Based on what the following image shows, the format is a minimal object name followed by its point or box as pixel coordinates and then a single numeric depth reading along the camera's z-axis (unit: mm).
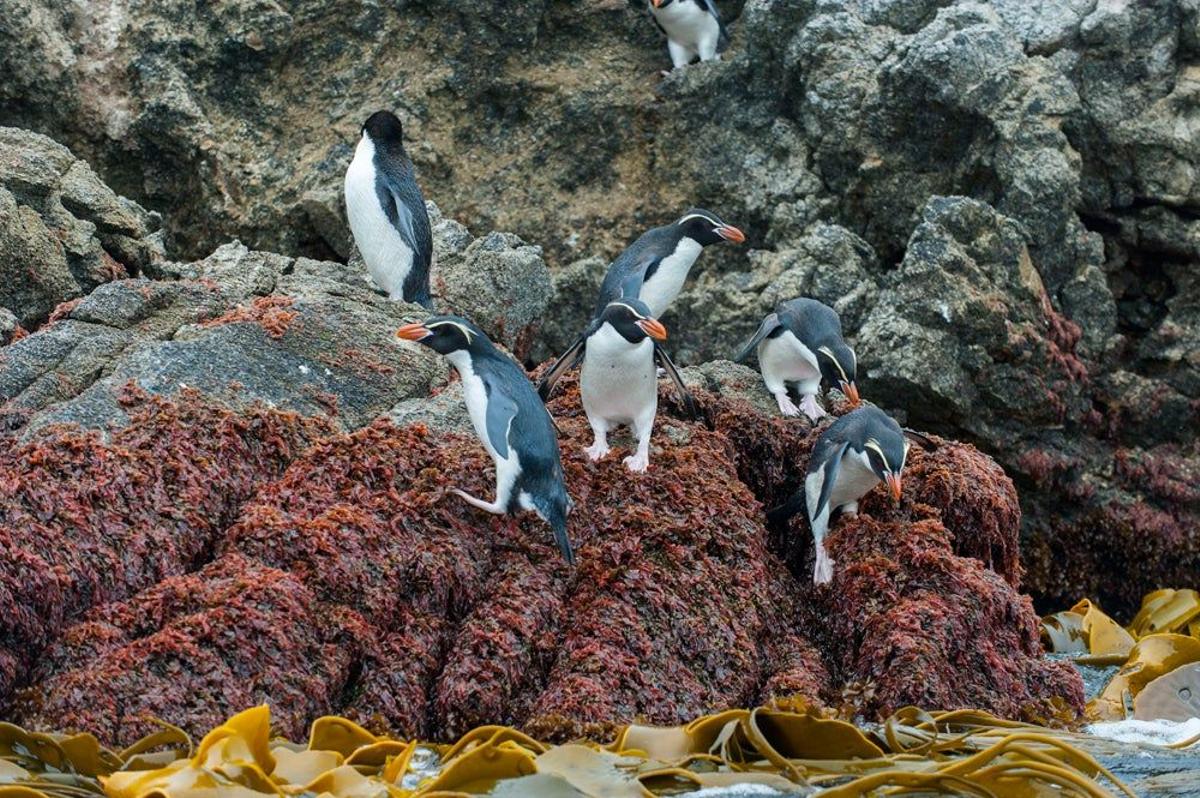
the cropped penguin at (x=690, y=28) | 22387
